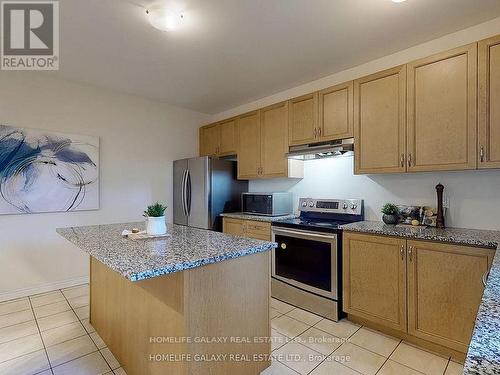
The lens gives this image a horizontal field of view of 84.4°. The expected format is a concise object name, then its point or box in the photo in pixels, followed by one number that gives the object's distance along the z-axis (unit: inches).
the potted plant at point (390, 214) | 101.2
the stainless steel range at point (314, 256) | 99.5
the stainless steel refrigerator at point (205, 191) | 147.0
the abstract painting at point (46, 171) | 117.3
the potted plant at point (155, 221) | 76.2
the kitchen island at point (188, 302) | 52.2
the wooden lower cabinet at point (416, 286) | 73.3
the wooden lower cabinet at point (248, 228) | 124.0
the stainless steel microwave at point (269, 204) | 133.1
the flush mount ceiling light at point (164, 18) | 79.5
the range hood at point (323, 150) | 106.0
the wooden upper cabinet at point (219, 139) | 157.4
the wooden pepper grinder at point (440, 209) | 91.0
